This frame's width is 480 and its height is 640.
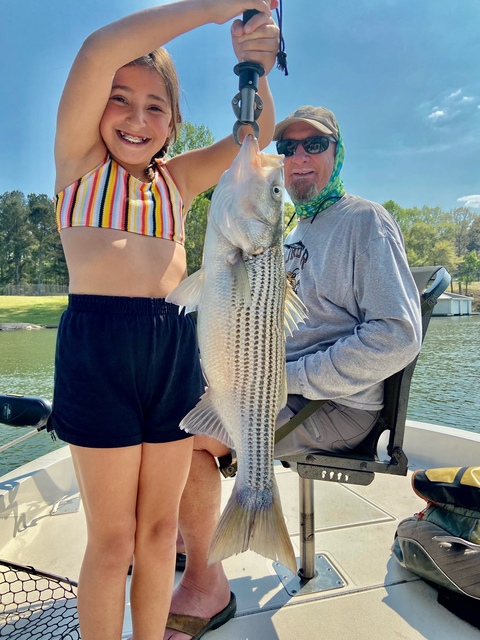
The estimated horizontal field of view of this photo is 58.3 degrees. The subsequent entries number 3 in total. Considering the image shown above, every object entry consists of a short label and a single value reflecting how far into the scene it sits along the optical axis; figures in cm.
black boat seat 224
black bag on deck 215
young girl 161
